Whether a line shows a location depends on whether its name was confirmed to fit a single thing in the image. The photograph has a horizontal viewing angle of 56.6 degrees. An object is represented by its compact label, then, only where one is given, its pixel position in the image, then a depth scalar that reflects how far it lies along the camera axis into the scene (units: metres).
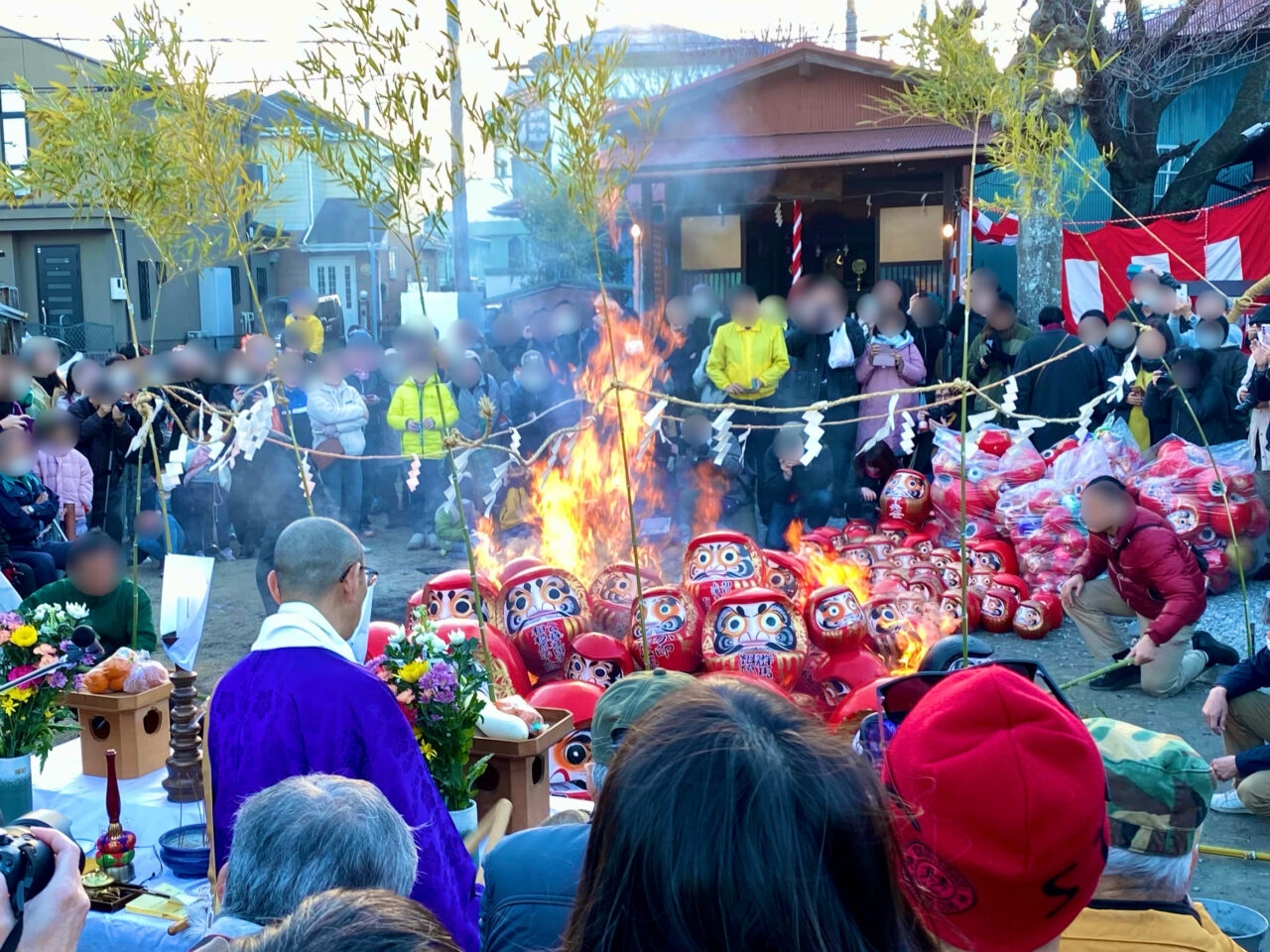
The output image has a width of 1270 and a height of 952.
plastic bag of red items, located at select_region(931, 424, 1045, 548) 8.25
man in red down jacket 6.21
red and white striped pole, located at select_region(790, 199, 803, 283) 13.84
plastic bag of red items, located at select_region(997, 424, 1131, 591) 7.66
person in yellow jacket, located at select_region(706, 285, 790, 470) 10.17
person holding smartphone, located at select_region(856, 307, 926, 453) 10.05
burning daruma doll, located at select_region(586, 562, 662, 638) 5.89
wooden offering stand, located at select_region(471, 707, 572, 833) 3.81
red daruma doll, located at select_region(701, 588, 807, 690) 5.25
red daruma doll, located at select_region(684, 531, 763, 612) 5.96
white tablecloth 3.25
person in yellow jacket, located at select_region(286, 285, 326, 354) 12.38
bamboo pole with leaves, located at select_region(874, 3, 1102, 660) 4.43
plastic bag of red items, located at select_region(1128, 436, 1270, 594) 7.50
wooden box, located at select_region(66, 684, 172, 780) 4.39
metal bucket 3.04
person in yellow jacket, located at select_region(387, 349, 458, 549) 10.48
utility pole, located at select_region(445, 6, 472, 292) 18.06
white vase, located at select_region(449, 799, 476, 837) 3.63
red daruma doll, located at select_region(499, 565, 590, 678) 5.59
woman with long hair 1.31
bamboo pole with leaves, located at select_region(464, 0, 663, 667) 4.16
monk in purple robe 2.93
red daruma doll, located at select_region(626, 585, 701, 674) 5.51
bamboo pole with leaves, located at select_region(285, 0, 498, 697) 4.04
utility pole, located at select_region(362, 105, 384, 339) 30.95
